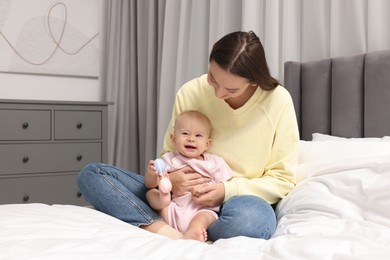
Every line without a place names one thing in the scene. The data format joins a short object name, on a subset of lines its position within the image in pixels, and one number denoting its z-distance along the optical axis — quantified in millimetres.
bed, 1012
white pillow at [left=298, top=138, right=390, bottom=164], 1591
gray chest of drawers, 3002
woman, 1517
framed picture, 3430
